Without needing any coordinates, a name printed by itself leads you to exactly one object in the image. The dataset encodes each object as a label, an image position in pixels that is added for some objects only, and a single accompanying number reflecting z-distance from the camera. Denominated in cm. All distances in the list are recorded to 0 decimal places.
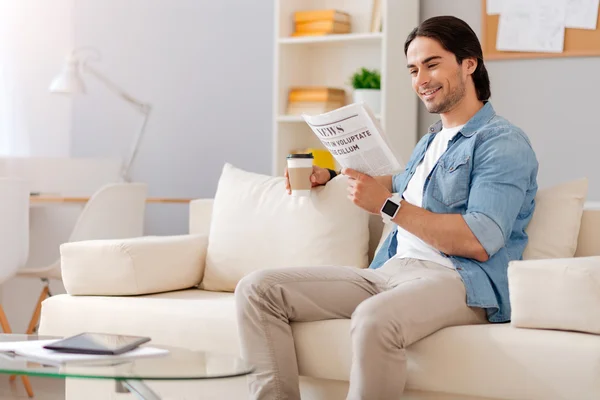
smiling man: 349
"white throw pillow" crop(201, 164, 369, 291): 456
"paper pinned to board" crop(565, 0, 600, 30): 604
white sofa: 330
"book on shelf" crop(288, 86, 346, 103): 656
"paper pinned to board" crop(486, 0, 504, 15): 634
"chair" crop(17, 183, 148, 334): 613
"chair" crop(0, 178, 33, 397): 545
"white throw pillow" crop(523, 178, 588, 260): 405
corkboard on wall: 608
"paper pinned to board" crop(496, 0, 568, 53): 614
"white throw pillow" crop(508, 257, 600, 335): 335
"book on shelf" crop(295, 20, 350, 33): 658
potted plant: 645
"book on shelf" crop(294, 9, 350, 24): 658
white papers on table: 286
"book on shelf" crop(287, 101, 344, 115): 656
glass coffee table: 269
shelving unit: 630
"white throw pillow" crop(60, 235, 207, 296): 459
